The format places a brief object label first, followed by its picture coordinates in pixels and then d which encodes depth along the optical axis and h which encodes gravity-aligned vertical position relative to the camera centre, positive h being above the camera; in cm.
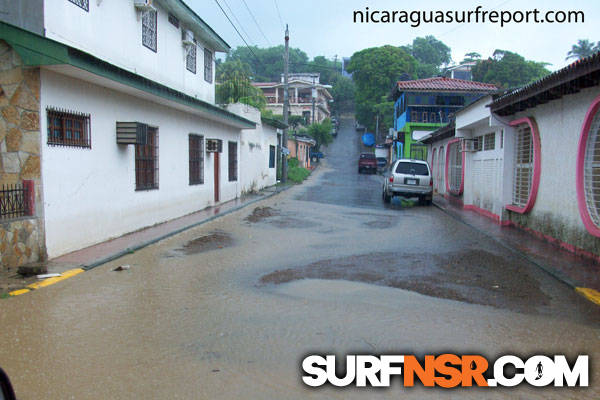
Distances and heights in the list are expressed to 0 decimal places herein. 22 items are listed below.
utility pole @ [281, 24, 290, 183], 3206 +374
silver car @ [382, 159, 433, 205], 2091 -76
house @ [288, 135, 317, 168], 4875 +146
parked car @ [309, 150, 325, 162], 6372 +78
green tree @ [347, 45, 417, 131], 6128 +1115
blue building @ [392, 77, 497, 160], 4131 +502
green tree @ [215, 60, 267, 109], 4190 +645
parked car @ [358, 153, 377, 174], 4888 -7
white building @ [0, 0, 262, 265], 820 +92
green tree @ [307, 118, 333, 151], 6241 +370
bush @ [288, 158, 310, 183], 3697 -78
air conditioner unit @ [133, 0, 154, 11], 1330 +412
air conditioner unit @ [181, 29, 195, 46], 1709 +425
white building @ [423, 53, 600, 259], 921 +16
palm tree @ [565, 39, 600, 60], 6703 +1517
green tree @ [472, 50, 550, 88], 5684 +1044
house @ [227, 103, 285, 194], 2403 +63
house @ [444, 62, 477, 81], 7772 +1432
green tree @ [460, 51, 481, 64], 8269 +1746
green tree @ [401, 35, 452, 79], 9419 +2073
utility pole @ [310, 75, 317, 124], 7600 +1051
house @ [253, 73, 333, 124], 7419 +992
